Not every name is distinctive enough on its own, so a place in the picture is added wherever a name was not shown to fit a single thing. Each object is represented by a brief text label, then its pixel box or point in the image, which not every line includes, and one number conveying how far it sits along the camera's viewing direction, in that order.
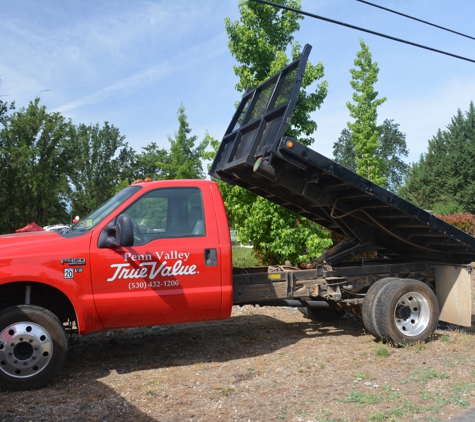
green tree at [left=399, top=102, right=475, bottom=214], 41.34
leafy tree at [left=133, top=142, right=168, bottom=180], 44.90
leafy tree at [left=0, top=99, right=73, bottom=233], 24.92
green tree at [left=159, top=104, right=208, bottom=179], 25.86
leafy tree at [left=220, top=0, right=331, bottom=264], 11.62
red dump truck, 4.93
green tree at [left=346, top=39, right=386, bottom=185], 23.69
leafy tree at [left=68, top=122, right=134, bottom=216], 39.53
